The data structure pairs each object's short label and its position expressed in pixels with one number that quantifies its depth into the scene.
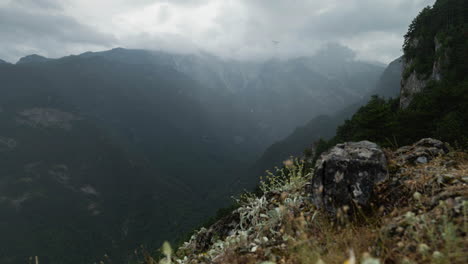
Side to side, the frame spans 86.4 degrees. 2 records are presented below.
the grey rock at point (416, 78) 46.34
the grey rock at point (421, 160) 5.39
